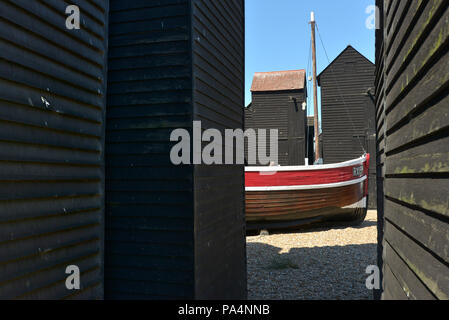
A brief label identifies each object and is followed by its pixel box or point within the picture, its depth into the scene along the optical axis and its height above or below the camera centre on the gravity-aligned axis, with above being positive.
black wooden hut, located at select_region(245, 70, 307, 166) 19.34 +3.41
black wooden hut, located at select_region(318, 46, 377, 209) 17.50 +3.25
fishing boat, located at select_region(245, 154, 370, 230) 11.12 -0.92
